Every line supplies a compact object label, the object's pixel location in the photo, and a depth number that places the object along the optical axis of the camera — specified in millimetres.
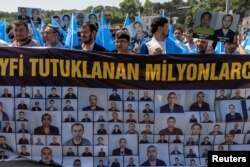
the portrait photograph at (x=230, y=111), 5180
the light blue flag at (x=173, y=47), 6120
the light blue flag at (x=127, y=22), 10516
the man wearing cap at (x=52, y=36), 6117
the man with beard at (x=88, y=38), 5883
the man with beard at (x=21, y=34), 5879
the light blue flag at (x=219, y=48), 7435
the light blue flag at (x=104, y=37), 7898
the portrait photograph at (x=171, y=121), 5098
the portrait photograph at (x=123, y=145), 5027
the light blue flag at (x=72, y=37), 7938
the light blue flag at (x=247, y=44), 7873
